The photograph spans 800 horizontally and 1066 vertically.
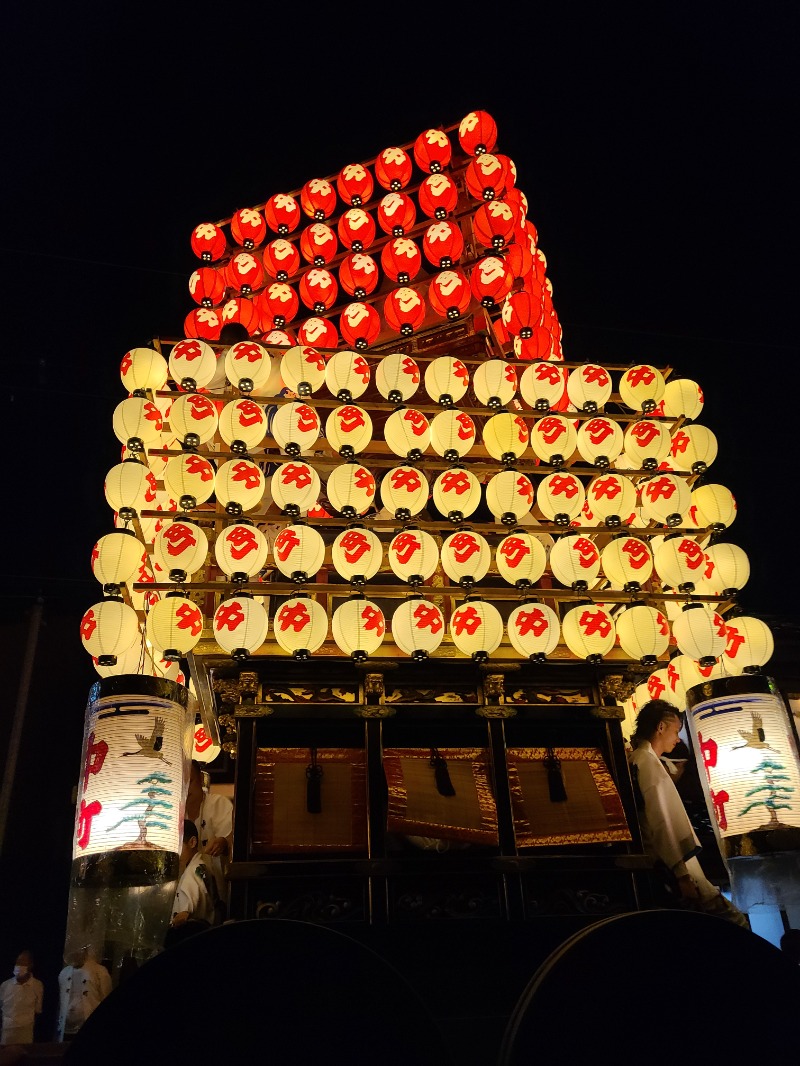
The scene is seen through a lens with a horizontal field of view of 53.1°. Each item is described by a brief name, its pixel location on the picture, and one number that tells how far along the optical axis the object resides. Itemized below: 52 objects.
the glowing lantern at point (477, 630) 6.53
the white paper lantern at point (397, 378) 7.74
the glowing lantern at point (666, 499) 7.45
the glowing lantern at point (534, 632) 6.61
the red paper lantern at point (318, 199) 11.17
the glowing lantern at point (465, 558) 6.85
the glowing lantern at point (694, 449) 8.02
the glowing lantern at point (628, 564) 7.04
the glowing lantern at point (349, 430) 7.38
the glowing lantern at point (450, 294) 9.38
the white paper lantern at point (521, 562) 6.86
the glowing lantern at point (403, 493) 7.21
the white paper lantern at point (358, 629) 6.36
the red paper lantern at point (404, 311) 9.35
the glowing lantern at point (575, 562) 7.00
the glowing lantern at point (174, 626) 6.34
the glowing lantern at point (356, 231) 10.76
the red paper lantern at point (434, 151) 10.86
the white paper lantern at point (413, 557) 6.80
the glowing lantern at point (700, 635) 6.77
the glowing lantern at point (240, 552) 6.61
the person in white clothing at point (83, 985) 5.92
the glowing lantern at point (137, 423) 7.61
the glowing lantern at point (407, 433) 7.48
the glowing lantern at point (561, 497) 7.46
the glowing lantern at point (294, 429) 7.23
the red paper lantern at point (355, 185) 11.12
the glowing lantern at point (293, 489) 7.00
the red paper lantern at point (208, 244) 11.27
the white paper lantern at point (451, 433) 7.53
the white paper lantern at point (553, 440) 7.64
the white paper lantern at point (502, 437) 7.57
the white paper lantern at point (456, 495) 7.31
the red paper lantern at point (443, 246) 9.80
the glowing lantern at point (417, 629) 6.43
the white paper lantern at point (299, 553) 6.66
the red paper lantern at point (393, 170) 10.99
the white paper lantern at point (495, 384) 7.74
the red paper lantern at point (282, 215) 11.19
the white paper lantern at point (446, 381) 7.72
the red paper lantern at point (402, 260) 9.87
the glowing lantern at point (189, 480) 7.11
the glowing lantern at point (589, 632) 6.67
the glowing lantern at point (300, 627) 6.35
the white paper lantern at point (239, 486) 7.06
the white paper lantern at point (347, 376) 7.73
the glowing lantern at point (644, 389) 8.03
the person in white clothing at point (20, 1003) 10.06
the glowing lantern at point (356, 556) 6.77
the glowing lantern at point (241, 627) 6.29
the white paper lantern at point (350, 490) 7.13
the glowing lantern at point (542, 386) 7.87
